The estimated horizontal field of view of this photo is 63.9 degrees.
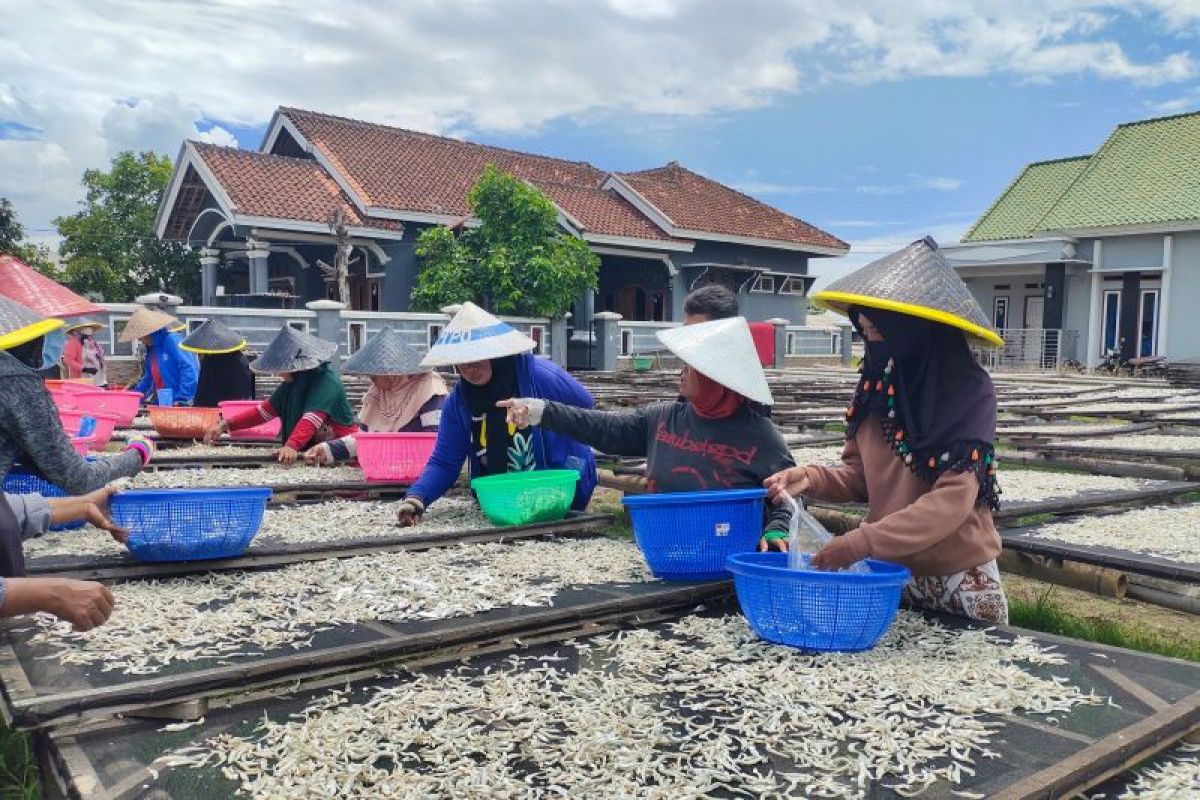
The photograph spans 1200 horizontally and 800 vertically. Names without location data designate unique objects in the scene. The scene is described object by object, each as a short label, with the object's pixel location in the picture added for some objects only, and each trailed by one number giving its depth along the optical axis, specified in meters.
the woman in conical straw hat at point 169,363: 7.55
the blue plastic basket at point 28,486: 3.65
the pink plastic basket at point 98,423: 5.27
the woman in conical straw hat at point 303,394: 5.25
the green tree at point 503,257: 16.30
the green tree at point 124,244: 21.61
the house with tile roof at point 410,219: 16.52
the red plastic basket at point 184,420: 6.45
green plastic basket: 3.70
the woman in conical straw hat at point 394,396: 5.09
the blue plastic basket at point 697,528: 2.73
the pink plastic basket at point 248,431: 6.58
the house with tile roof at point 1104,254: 20.17
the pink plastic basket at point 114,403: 6.17
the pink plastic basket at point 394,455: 4.74
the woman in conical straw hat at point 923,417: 2.21
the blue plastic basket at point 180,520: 2.95
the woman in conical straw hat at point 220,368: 6.77
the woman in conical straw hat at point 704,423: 2.88
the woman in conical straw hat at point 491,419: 3.80
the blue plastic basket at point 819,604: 2.12
